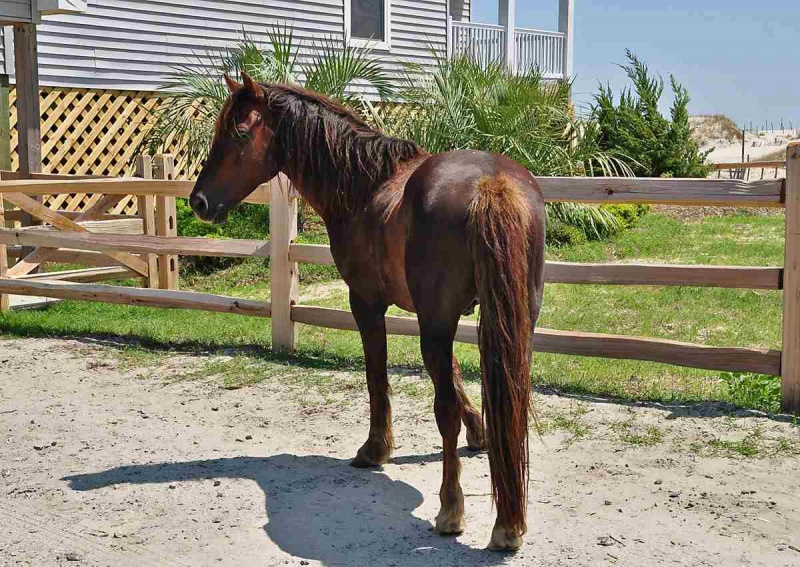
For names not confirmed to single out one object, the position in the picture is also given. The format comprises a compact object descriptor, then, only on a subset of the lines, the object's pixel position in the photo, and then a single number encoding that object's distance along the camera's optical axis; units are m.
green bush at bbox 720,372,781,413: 5.38
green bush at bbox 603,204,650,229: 12.98
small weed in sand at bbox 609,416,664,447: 4.84
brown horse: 3.38
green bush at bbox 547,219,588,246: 11.88
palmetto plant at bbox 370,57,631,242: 11.22
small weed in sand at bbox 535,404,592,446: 5.00
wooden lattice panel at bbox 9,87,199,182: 12.58
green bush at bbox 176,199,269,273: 10.88
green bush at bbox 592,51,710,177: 15.99
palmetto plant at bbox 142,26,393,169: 11.45
